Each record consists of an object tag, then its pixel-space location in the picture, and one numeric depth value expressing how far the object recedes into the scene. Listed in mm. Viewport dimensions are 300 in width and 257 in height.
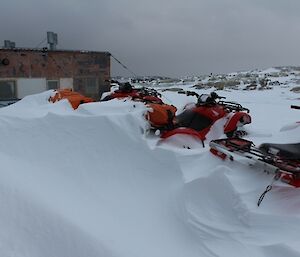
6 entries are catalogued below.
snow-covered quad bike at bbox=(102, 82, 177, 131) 4613
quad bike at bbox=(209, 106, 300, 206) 2510
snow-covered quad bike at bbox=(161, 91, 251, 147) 4884
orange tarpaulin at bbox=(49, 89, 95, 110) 5880
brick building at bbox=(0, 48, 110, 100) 10536
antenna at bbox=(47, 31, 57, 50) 12493
